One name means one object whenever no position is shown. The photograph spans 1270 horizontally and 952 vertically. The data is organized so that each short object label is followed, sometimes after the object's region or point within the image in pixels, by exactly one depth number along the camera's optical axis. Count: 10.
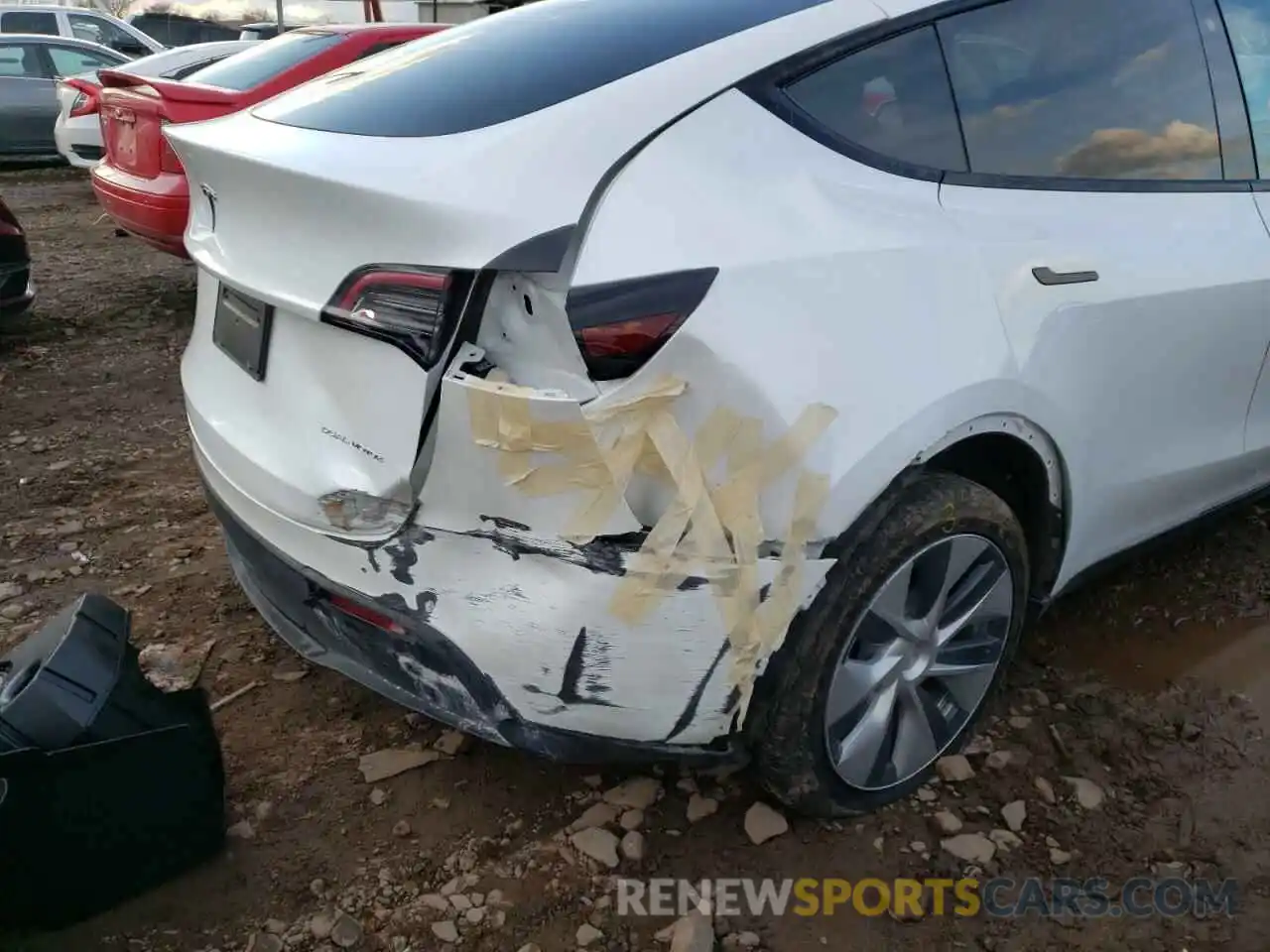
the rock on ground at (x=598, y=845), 2.12
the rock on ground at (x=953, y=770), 2.37
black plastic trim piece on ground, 1.81
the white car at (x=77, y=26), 12.47
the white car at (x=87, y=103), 7.22
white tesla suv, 1.61
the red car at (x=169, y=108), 5.12
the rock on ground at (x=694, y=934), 1.94
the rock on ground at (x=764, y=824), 2.19
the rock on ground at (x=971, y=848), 2.17
